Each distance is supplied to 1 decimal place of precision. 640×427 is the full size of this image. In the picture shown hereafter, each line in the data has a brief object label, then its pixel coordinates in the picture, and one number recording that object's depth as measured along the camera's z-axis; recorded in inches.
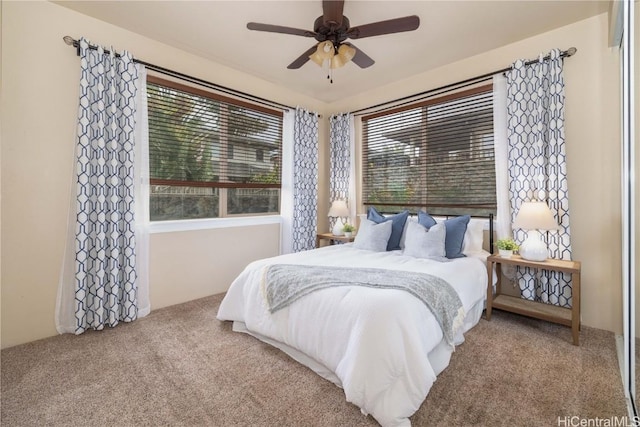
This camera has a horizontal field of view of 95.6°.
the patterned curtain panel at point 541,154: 102.3
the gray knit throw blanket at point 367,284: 74.2
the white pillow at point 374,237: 124.6
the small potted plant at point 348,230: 160.0
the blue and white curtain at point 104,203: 95.4
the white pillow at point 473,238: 118.6
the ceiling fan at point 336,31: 78.0
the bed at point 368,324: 59.9
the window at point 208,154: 119.6
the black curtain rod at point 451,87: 103.3
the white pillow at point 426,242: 108.0
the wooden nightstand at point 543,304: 88.8
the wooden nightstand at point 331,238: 156.7
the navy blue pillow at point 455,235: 109.5
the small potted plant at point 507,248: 104.4
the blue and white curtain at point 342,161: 170.1
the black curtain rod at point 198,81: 96.5
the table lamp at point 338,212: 159.3
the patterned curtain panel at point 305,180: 161.0
